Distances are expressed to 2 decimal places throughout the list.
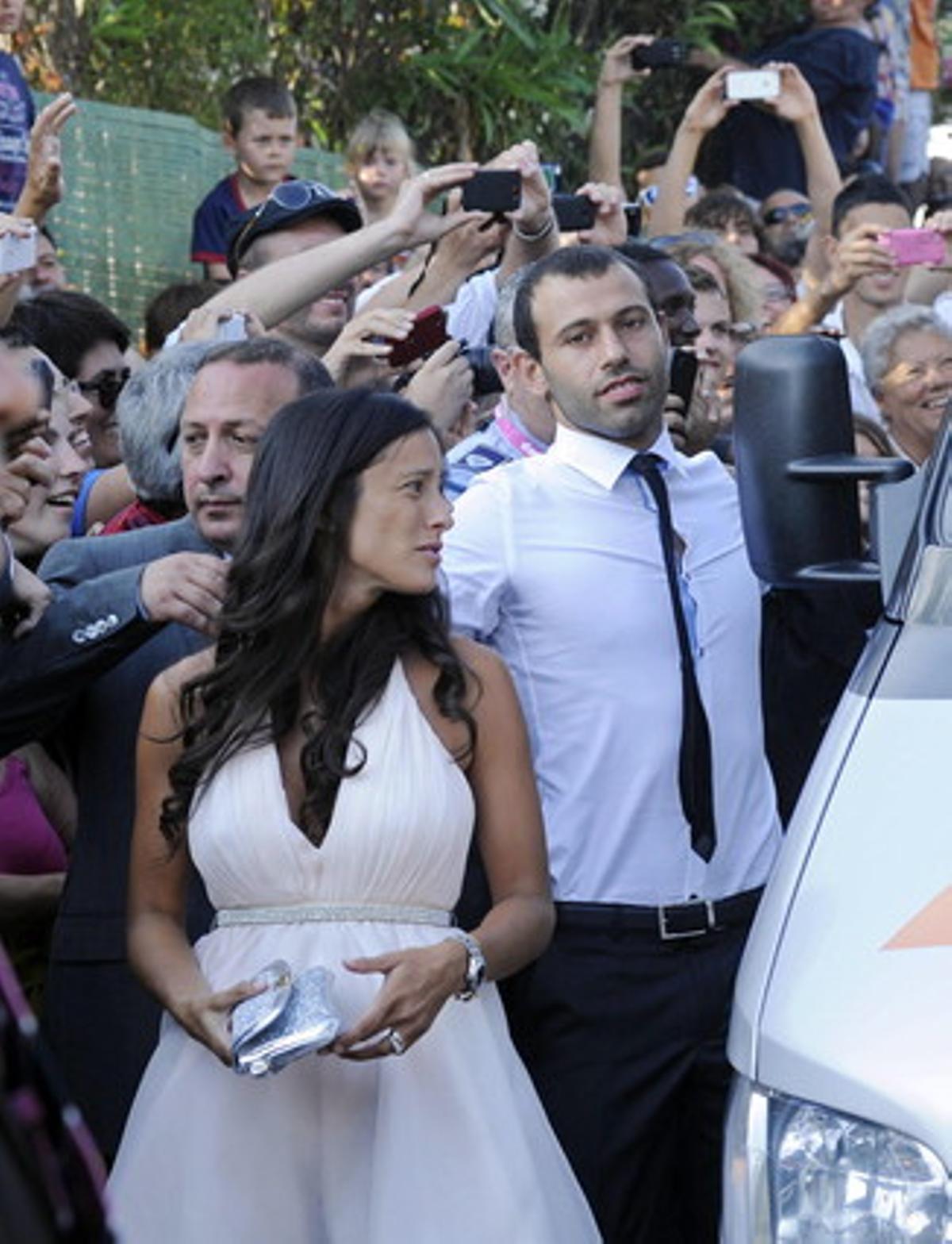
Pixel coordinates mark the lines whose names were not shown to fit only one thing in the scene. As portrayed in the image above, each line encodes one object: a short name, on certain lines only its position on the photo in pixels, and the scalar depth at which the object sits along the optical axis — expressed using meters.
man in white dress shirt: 5.61
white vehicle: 3.43
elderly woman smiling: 9.10
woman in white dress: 4.74
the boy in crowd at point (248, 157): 11.15
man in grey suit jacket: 5.09
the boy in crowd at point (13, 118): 9.44
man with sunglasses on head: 7.31
